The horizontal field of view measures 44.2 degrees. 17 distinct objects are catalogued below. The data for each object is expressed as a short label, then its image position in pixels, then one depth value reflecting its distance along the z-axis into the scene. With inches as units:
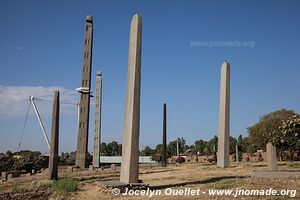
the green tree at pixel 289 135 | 721.0
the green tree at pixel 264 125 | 2001.7
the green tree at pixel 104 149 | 3410.4
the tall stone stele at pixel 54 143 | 785.6
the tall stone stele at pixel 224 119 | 900.0
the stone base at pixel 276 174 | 566.9
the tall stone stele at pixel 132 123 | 556.4
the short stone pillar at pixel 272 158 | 665.6
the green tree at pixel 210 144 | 3053.2
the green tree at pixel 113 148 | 3528.5
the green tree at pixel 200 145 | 3372.0
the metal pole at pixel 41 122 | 1515.0
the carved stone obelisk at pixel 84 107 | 1103.0
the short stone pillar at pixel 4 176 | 873.2
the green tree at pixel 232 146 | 2273.9
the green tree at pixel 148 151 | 3356.8
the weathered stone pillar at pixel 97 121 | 1202.0
